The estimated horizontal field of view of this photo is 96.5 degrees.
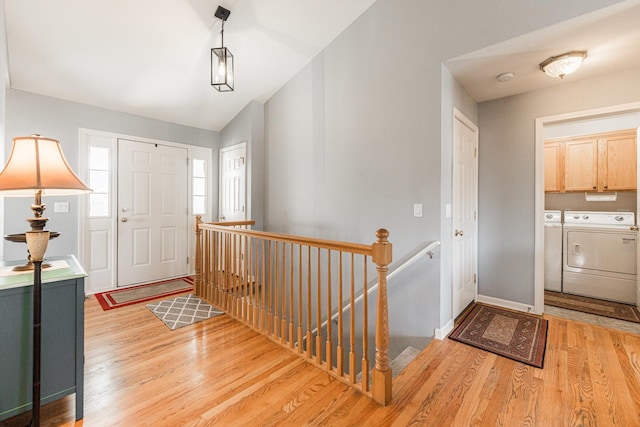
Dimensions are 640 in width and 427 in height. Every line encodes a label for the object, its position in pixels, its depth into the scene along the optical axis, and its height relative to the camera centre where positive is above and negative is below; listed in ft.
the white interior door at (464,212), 8.73 +0.06
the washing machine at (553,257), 11.74 -1.77
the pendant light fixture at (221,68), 7.85 +4.11
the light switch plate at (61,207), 10.77 +0.22
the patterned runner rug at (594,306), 9.27 -3.26
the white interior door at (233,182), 13.62 +1.54
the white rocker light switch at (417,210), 8.27 +0.11
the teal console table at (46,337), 4.42 -2.05
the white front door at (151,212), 12.48 +0.05
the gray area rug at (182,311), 8.95 -3.34
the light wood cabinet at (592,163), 10.99 +2.12
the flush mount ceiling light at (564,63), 7.11 +3.86
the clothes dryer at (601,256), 10.28 -1.57
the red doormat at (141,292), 10.66 -3.29
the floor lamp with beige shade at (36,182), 4.23 +0.47
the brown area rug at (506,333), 7.07 -3.40
